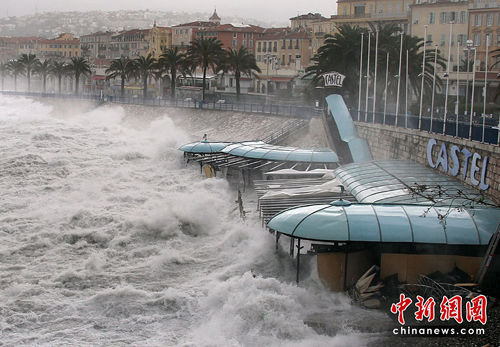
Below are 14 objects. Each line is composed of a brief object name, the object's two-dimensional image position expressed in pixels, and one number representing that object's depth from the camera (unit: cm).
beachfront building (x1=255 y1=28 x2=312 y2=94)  9538
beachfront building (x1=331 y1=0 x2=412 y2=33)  8375
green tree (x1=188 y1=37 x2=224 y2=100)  7956
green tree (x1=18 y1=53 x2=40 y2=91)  12201
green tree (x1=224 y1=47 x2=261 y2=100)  7819
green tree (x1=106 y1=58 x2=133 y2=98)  9452
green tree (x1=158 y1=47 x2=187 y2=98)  8494
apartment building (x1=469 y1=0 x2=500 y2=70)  6856
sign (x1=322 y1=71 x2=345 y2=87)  4491
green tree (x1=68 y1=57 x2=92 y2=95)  10771
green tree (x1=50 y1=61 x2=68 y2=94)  11481
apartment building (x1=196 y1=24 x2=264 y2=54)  12294
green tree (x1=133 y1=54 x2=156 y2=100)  9106
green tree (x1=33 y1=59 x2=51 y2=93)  12012
